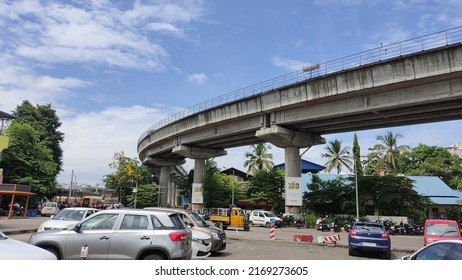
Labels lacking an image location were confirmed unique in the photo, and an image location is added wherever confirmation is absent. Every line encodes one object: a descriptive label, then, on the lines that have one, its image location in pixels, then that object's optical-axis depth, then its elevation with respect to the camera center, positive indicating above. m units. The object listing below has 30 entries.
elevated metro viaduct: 21.81 +7.82
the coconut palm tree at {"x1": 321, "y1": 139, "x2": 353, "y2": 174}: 58.00 +8.38
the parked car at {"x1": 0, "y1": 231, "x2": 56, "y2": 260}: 5.59 -0.69
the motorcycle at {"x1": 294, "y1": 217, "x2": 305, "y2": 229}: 33.81 -1.20
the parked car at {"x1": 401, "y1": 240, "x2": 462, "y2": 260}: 6.31 -0.72
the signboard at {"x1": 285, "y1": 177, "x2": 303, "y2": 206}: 33.47 +1.72
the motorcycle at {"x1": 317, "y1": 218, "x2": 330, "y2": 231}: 32.16 -1.38
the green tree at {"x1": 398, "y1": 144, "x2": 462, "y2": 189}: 60.66 +8.15
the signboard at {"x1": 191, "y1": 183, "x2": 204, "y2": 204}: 45.22 +1.98
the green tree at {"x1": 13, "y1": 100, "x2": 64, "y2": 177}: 58.41 +14.15
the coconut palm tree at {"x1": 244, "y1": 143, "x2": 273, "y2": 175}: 62.72 +8.64
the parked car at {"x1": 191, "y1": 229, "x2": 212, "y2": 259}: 11.46 -1.12
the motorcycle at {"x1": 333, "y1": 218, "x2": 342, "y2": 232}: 32.53 -1.48
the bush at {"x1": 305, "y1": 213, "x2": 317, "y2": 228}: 34.97 -1.04
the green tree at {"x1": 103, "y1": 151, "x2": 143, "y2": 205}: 68.25 +5.89
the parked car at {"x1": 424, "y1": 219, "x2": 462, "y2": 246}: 14.03 -0.74
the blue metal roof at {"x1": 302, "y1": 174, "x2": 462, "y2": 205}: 40.61 +2.54
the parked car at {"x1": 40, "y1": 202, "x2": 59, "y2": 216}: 38.72 -0.09
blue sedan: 14.51 -1.13
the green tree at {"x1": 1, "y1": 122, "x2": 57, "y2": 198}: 38.69 +4.98
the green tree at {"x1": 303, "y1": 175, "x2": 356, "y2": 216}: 38.81 +1.45
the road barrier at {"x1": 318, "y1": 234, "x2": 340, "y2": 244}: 19.06 -1.49
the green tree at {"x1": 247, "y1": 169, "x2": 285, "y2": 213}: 45.50 +2.57
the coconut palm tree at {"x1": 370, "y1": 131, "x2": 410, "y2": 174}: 59.97 +9.84
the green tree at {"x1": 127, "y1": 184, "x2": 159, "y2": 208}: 62.16 +2.02
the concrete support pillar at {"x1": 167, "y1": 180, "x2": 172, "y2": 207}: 62.76 +1.67
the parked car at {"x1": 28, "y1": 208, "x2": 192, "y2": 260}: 8.02 -0.65
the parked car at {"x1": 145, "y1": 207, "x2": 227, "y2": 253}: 12.82 -0.68
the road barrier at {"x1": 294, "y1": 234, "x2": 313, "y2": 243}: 20.86 -1.59
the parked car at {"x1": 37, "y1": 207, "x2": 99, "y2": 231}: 13.28 -0.34
